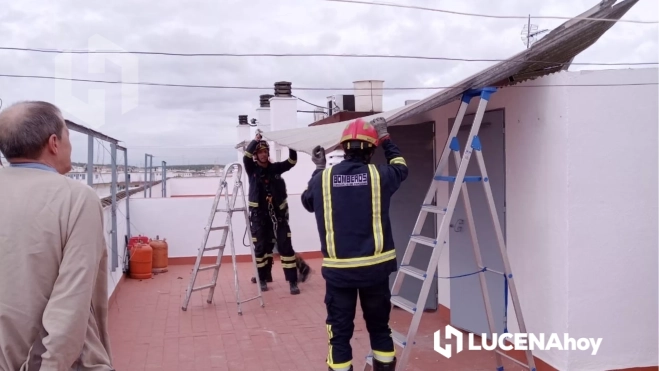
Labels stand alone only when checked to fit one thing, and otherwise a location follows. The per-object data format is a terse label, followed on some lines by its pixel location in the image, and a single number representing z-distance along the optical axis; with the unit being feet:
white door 16.89
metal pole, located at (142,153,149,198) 43.74
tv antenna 18.15
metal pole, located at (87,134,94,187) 21.22
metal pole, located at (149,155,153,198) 45.88
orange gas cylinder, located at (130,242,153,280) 29.68
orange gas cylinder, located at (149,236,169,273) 31.73
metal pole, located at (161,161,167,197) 51.98
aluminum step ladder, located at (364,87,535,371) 13.69
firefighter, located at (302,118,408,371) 13.05
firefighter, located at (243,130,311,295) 26.17
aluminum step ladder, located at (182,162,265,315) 23.59
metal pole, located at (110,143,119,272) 26.18
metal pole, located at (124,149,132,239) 31.55
